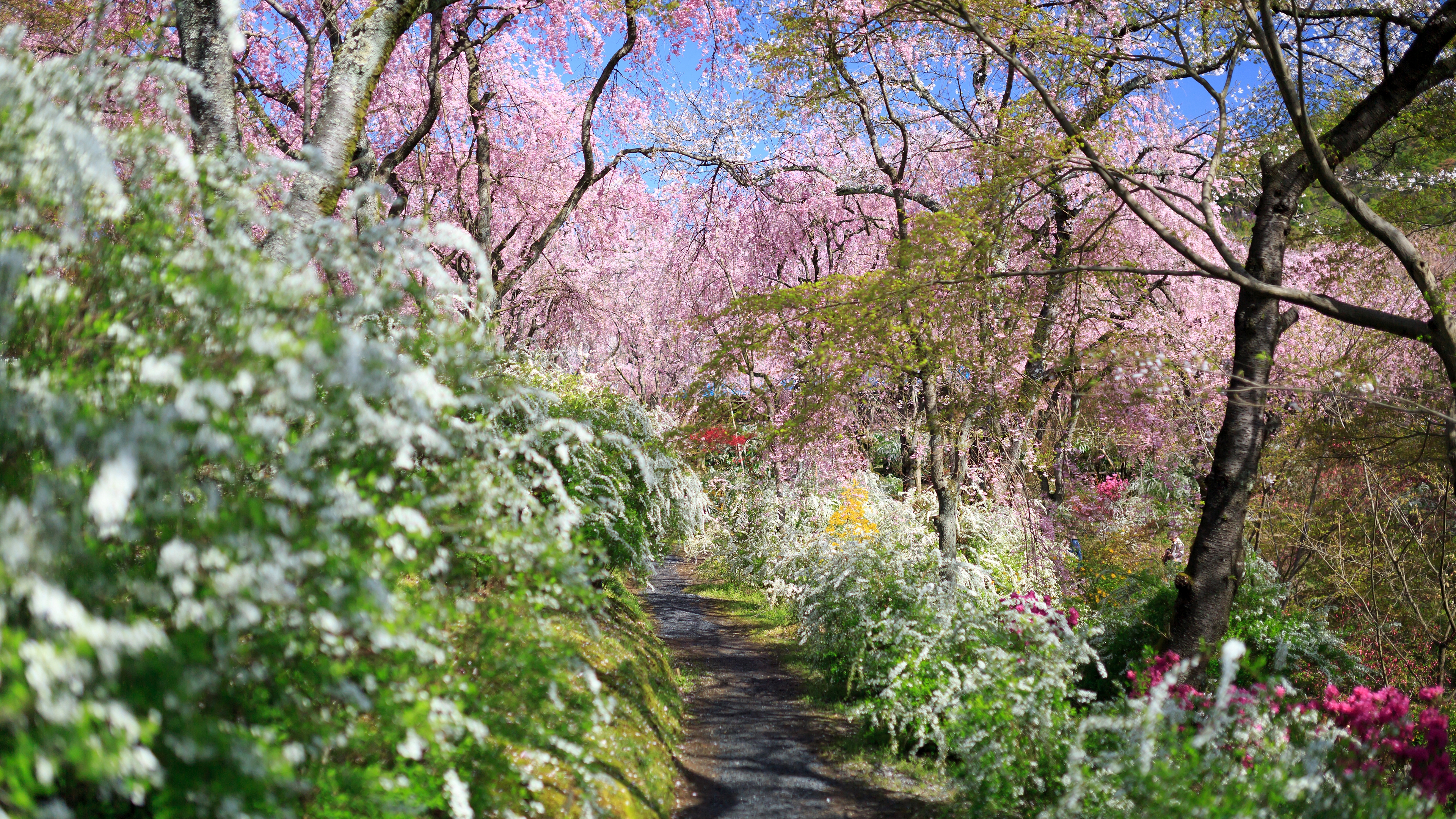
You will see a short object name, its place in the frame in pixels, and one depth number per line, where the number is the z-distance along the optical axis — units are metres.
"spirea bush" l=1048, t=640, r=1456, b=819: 3.04
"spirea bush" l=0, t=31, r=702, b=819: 1.85
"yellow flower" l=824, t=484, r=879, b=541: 10.73
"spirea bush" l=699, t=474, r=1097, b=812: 4.56
